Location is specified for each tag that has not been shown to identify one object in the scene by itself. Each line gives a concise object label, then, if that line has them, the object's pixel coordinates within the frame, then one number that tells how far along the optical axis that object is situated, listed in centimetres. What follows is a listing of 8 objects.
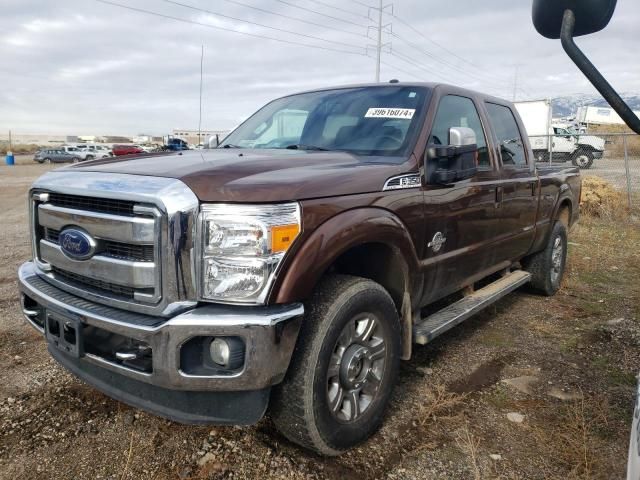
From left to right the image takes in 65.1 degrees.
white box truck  2283
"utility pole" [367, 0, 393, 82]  4278
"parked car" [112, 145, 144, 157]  4295
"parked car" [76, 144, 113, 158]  4687
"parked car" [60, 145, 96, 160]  4638
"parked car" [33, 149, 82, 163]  4384
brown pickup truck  206
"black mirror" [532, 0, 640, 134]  150
